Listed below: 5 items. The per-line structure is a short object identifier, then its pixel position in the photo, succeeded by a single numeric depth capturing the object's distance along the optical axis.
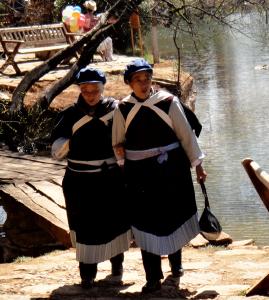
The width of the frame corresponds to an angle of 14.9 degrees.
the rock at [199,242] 7.82
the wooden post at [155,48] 24.22
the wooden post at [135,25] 21.93
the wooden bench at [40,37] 19.26
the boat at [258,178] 4.94
